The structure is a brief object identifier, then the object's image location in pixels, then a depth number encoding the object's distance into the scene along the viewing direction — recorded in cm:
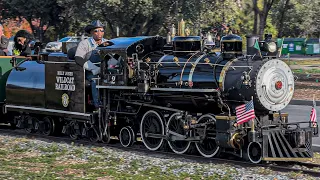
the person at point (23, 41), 1794
